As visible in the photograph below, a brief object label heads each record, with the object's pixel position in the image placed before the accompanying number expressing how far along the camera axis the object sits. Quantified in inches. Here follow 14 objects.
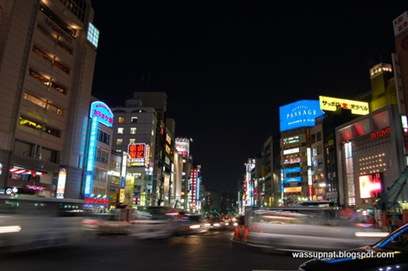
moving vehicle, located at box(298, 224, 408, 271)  167.6
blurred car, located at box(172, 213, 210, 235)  890.1
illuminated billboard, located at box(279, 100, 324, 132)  3735.2
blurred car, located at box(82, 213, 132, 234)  856.1
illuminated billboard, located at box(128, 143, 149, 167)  2906.0
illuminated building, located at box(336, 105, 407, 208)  2132.1
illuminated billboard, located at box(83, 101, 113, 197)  1969.7
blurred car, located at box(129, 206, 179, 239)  765.9
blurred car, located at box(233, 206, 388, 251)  514.0
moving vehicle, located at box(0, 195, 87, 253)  424.2
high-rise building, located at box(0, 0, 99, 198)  1576.0
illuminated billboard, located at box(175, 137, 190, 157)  5890.8
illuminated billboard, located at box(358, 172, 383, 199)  2183.8
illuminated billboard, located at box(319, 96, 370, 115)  3127.5
